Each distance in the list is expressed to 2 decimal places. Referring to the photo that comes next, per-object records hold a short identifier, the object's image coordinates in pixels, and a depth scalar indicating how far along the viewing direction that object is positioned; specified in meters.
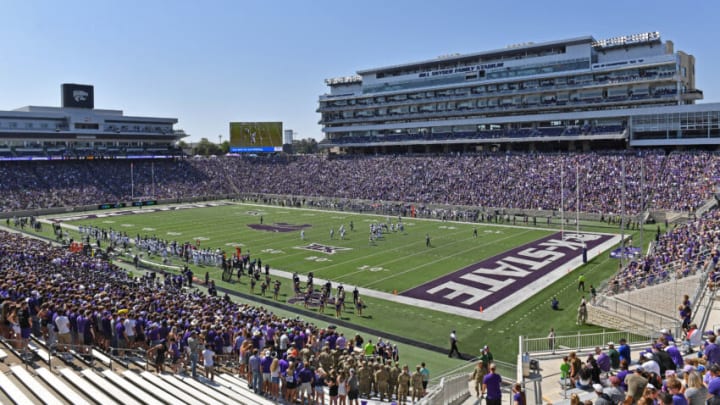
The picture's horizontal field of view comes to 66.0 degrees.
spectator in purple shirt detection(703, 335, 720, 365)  9.87
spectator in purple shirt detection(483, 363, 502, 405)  9.92
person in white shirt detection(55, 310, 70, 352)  12.37
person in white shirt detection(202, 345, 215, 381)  12.29
